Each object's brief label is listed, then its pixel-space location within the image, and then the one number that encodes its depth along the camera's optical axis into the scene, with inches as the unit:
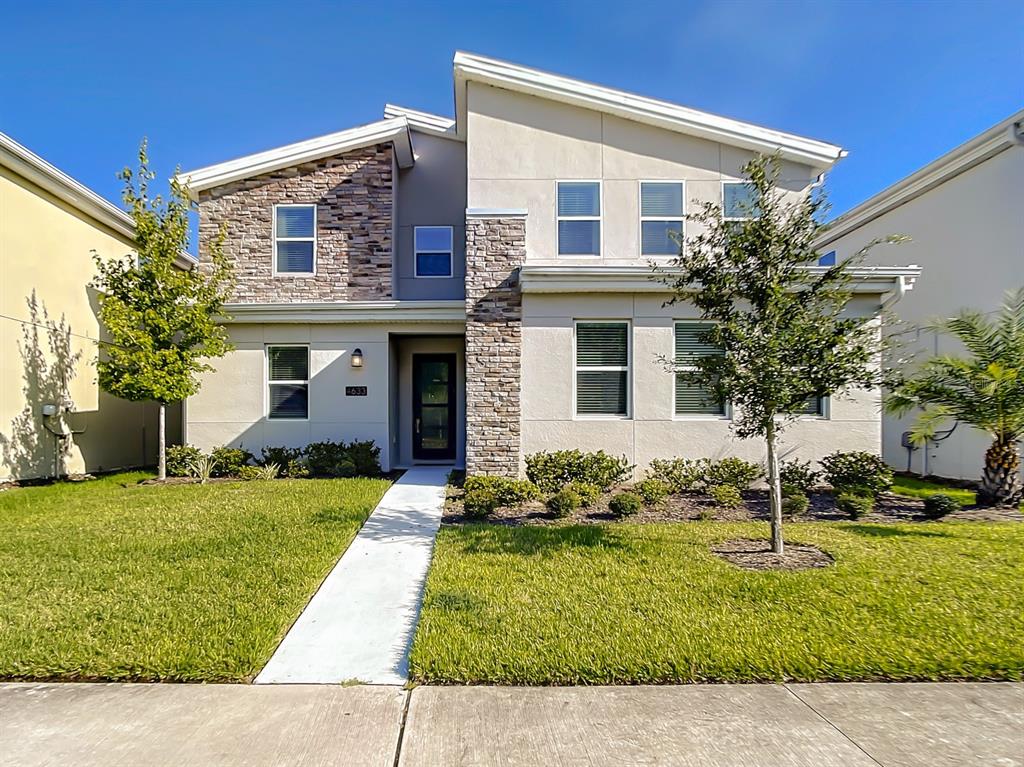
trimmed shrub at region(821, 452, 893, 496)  344.5
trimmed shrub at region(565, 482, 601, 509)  313.9
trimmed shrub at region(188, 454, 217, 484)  398.0
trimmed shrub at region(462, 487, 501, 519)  295.0
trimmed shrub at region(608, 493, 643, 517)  293.0
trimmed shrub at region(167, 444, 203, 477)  419.8
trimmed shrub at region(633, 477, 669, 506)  315.9
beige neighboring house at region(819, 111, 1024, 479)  402.0
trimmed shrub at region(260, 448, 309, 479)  415.5
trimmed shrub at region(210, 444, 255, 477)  417.7
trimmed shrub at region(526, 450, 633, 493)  358.9
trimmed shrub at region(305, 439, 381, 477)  414.5
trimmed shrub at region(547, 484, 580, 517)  296.5
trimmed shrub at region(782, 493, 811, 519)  297.0
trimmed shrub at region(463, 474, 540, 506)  318.3
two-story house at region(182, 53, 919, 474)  374.6
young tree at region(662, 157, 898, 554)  205.5
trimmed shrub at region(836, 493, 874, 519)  292.8
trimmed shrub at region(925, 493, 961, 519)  292.5
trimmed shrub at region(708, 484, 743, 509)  317.1
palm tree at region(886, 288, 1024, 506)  303.9
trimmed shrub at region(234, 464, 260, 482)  402.6
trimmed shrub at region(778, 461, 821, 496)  361.1
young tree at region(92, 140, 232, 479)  374.9
